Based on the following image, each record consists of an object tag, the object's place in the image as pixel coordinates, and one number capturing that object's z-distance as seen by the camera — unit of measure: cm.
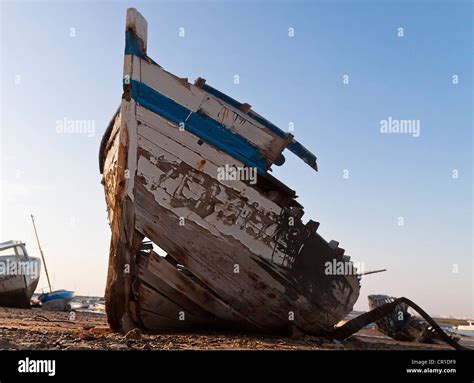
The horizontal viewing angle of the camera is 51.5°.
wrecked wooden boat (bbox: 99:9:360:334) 649
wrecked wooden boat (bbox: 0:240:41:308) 1809
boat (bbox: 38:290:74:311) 1989
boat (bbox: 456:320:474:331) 2315
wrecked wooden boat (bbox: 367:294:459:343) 1098
